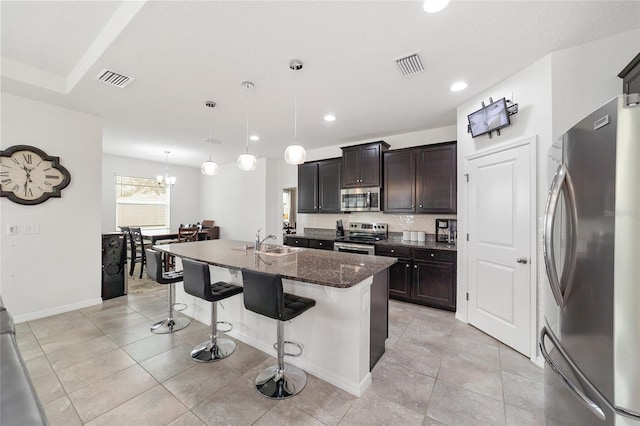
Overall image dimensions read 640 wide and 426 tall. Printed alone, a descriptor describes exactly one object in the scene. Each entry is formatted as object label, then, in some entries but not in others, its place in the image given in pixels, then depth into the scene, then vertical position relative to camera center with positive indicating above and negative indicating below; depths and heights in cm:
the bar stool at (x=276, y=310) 173 -72
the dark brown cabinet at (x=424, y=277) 343 -92
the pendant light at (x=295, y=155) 259 +60
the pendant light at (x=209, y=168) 343 +60
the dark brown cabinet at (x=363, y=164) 439 +87
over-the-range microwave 442 +24
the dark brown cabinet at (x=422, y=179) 371 +53
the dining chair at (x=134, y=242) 500 -64
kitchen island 191 -85
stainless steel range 411 -45
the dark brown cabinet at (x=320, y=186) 502 +55
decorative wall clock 301 +45
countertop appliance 386 -27
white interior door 246 -34
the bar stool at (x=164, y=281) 270 -76
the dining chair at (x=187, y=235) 545 -52
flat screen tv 256 +103
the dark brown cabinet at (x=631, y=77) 171 +98
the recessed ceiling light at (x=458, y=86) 271 +140
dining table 545 -57
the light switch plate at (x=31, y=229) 314 -23
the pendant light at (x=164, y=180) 705 +86
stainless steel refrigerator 90 -22
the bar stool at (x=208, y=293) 217 -75
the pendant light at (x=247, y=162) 295 +59
